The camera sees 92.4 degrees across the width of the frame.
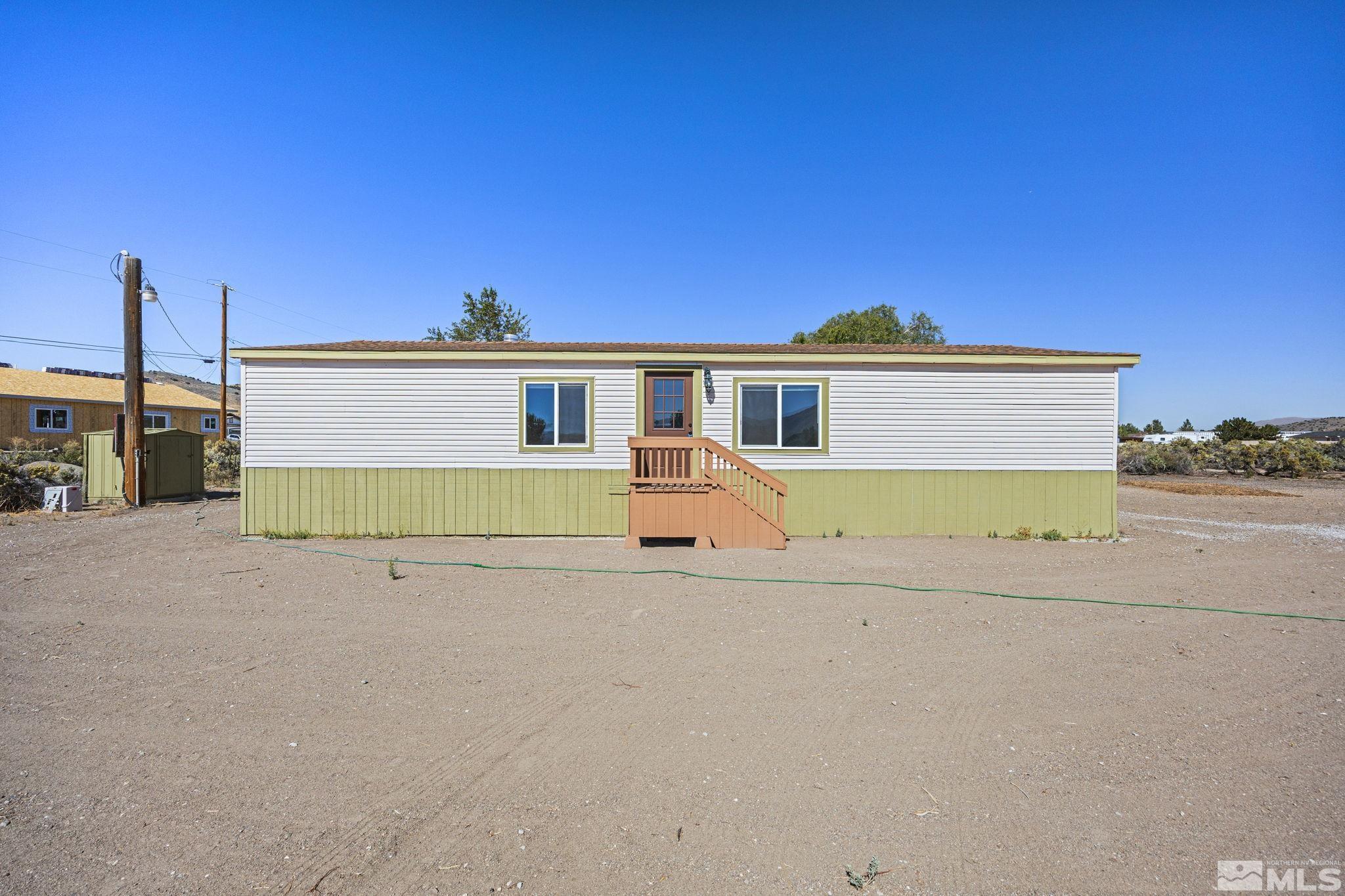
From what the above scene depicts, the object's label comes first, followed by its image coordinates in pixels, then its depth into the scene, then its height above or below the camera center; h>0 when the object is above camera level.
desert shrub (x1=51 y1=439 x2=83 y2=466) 22.33 -0.44
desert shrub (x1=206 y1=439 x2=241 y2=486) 20.61 -0.72
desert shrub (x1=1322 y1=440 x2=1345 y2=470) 23.81 -0.30
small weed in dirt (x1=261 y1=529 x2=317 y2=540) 9.88 -1.40
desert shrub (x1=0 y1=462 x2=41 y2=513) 12.48 -0.97
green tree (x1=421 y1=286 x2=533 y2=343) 28.02 +5.45
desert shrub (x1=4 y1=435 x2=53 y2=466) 19.88 -0.36
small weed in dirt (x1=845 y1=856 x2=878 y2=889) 2.27 -1.54
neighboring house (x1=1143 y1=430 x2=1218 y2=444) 36.46 +0.58
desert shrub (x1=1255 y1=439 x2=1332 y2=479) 23.11 -0.48
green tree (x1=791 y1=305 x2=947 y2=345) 31.12 +6.15
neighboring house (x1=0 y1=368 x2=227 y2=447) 25.75 +1.55
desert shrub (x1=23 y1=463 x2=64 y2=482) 14.92 -0.70
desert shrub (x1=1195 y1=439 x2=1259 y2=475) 24.55 -0.44
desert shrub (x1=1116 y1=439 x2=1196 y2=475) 24.78 -0.56
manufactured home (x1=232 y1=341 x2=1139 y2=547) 10.03 +0.20
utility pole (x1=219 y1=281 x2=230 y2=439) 22.48 +3.63
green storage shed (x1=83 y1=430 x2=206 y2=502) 13.86 -0.54
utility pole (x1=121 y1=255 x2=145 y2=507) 13.48 +1.10
